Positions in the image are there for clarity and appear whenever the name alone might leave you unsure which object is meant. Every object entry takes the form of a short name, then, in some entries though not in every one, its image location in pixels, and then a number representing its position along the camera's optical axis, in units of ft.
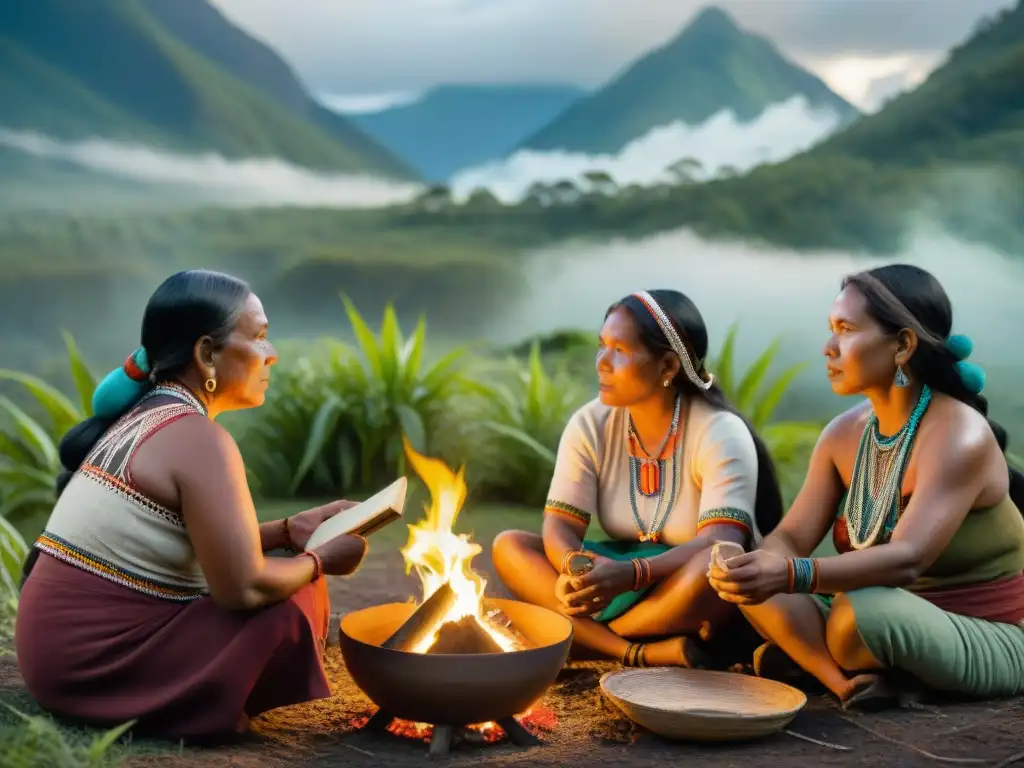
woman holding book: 9.79
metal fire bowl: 9.80
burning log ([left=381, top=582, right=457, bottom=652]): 10.36
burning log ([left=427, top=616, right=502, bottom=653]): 10.43
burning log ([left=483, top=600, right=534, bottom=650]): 11.44
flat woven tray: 10.18
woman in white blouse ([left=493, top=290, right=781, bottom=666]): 12.06
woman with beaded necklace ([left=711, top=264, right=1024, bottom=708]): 10.87
